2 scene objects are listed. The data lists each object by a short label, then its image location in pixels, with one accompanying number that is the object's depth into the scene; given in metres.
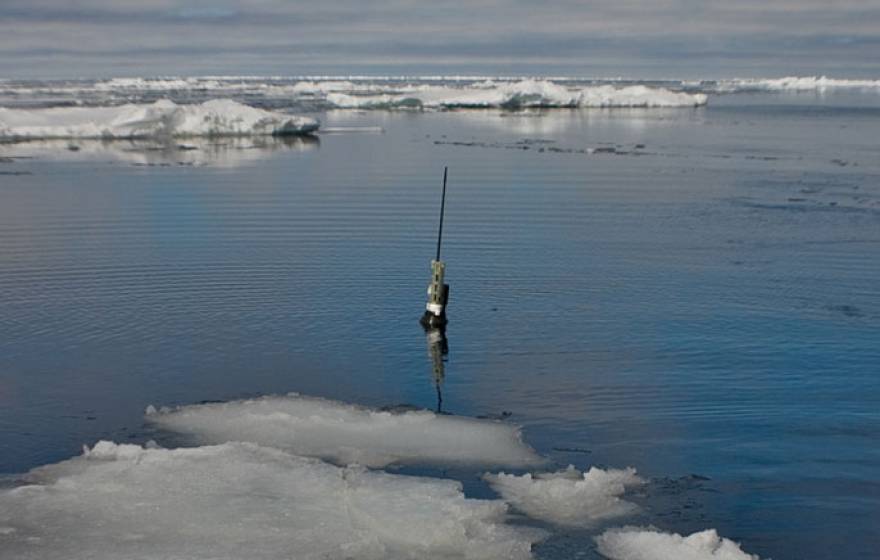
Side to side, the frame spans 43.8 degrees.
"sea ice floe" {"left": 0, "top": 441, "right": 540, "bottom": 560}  7.12
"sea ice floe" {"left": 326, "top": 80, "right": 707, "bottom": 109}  74.06
